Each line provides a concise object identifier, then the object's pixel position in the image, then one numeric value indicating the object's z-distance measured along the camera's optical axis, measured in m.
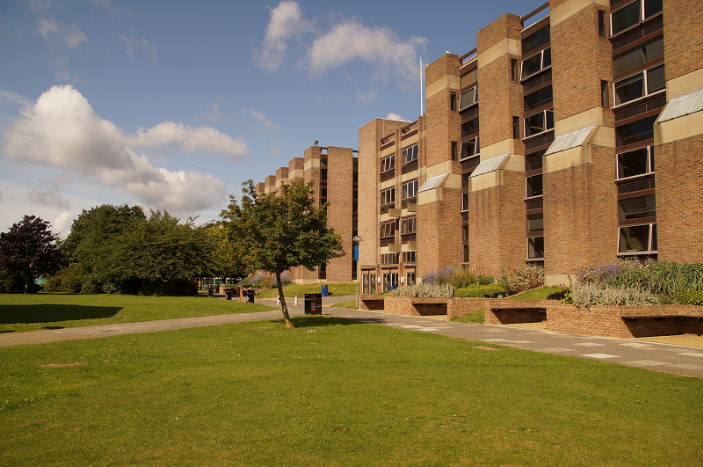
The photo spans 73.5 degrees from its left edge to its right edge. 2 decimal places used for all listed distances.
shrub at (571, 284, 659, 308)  15.81
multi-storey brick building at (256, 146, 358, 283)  63.88
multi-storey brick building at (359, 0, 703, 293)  21.02
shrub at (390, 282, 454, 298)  25.69
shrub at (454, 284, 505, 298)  24.14
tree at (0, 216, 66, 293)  51.66
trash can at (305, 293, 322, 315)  23.91
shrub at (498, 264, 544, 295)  27.81
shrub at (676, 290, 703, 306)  15.12
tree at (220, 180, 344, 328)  17.23
